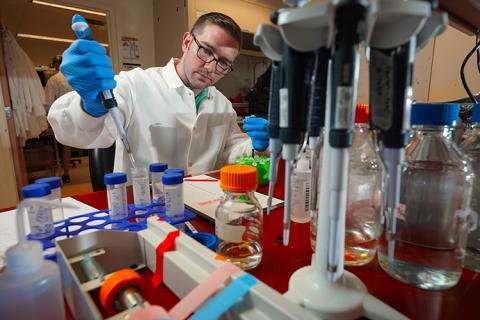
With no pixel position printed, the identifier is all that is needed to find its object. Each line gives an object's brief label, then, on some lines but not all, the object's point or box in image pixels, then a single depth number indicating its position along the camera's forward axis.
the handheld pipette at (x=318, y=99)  0.25
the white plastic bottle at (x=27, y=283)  0.28
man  1.01
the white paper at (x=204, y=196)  0.62
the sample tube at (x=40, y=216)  0.42
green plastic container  0.82
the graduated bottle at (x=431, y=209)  0.37
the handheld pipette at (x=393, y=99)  0.22
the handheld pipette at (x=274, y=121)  0.28
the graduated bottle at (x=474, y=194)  0.42
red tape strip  0.38
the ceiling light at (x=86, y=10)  2.15
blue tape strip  0.26
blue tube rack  0.48
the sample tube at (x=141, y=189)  0.58
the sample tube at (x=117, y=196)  0.52
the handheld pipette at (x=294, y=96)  0.25
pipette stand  0.21
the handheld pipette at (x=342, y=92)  0.21
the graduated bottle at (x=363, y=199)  0.44
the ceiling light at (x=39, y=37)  4.12
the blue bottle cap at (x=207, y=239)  0.44
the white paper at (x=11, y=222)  0.49
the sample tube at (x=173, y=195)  0.50
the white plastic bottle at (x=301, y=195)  0.58
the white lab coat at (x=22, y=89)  2.39
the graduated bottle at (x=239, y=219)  0.42
